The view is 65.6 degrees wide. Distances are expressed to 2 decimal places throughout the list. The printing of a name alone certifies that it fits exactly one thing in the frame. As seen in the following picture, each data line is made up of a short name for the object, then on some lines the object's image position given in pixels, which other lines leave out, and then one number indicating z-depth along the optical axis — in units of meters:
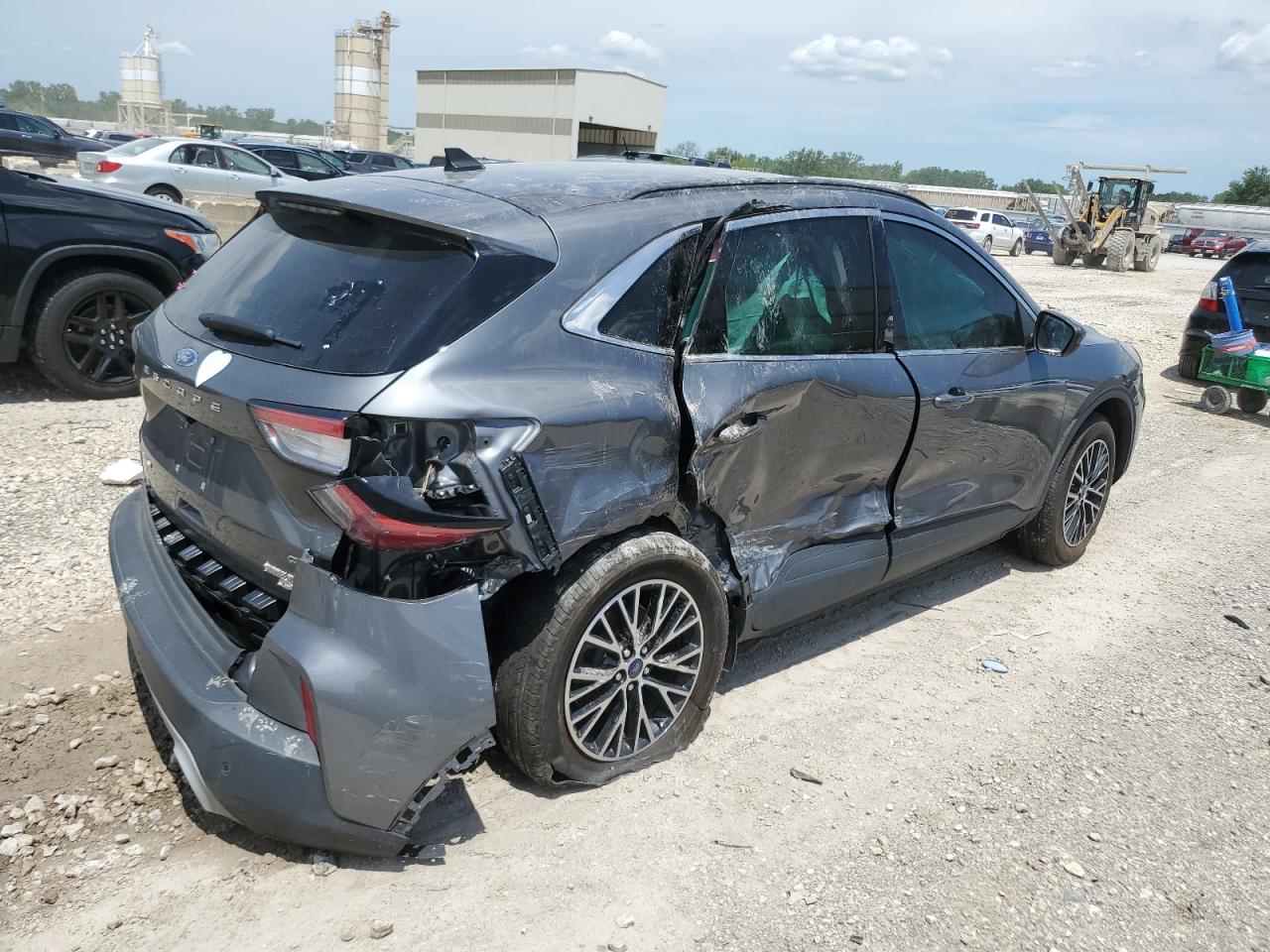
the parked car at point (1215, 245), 43.03
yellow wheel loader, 28.61
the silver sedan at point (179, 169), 18.11
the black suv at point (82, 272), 6.08
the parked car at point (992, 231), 34.62
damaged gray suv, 2.44
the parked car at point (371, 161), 27.75
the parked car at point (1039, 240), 37.32
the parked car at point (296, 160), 22.17
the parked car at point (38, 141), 25.36
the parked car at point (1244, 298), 10.05
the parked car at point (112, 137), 34.03
